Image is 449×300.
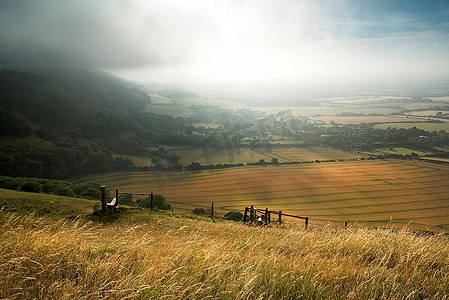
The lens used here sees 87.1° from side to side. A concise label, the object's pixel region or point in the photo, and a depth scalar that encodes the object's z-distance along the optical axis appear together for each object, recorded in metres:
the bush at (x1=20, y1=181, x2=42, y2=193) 27.99
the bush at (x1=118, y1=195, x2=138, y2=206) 45.72
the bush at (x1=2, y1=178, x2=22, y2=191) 30.38
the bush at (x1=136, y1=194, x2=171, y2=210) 43.88
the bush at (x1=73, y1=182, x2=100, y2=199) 45.79
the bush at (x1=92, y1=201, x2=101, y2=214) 16.12
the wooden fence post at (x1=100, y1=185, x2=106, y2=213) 14.58
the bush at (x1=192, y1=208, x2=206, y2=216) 45.90
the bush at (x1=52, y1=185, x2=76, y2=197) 38.50
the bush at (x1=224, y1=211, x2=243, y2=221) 38.27
